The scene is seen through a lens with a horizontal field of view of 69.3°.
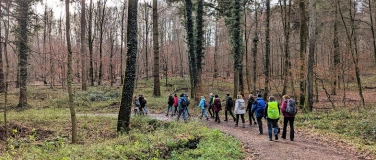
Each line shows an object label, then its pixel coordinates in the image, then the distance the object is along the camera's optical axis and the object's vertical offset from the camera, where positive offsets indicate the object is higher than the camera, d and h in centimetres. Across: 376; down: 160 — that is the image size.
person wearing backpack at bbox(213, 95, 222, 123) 1600 -153
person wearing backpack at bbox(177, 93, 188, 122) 1598 -140
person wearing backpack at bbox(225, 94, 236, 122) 1583 -138
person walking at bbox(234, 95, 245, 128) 1448 -144
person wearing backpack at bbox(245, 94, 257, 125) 1510 -122
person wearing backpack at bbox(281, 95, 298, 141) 1088 -121
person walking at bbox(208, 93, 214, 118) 1742 -135
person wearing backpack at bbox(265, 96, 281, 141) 1100 -140
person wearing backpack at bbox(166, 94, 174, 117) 1878 -144
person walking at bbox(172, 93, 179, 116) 1889 -148
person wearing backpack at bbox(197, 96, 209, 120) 1665 -147
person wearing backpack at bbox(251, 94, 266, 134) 1235 -137
